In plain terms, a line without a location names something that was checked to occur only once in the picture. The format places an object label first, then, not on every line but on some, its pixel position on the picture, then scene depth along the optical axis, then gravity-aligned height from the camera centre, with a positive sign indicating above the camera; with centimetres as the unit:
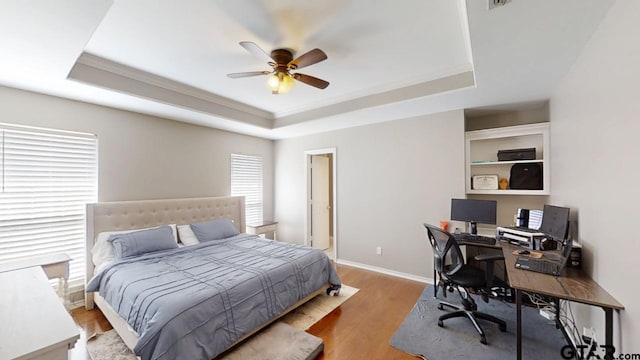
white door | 517 -45
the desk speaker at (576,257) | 198 -61
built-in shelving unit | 294 +45
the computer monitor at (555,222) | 207 -37
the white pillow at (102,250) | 281 -80
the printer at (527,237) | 242 -59
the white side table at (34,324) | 103 -68
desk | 146 -70
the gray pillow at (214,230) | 365 -74
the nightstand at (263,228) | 467 -89
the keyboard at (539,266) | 189 -67
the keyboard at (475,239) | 280 -68
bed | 179 -92
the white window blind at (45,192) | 257 -12
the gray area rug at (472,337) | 212 -146
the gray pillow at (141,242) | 281 -72
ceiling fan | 212 +103
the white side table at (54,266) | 236 -81
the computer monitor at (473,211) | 303 -39
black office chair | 235 -92
